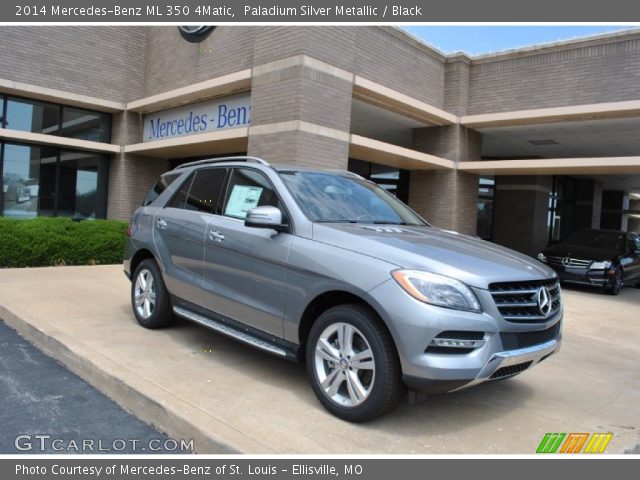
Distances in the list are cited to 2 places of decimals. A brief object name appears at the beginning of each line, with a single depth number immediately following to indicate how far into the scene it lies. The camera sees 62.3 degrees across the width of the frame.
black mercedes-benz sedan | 11.80
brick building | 10.67
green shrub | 10.26
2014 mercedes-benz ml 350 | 3.30
